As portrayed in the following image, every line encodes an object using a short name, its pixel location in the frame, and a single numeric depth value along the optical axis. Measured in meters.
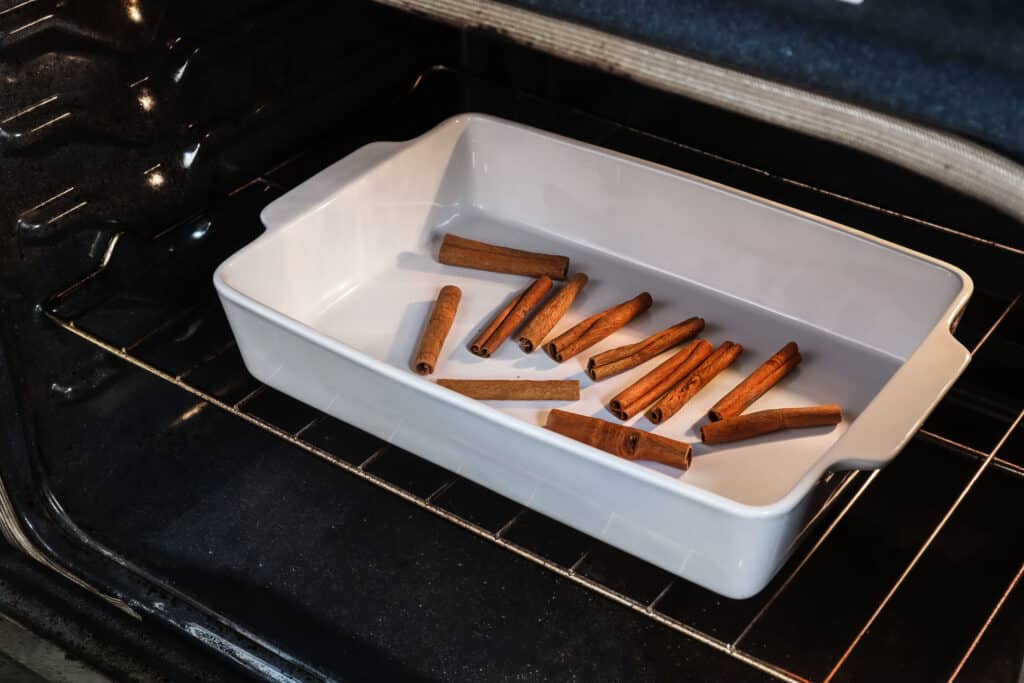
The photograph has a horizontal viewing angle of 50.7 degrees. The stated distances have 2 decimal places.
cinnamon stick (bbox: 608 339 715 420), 0.85
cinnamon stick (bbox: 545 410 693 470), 0.78
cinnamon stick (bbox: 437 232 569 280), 1.00
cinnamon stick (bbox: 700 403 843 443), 0.82
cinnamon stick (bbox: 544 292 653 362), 0.92
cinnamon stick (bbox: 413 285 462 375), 0.90
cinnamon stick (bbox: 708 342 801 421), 0.85
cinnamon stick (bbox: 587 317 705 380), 0.90
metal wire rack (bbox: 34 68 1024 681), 0.67
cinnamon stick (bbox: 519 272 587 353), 0.93
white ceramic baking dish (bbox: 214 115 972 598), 0.68
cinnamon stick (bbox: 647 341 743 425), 0.85
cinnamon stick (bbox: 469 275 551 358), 0.92
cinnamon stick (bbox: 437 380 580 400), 0.87
